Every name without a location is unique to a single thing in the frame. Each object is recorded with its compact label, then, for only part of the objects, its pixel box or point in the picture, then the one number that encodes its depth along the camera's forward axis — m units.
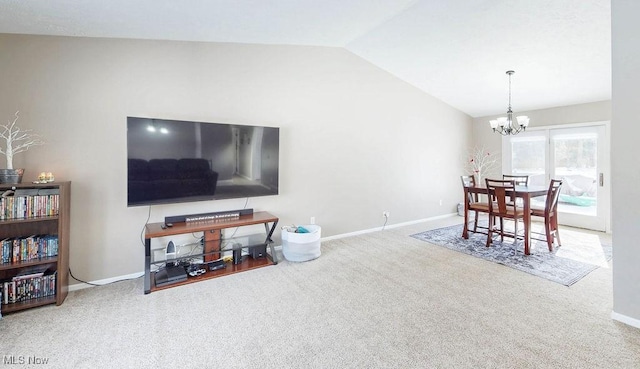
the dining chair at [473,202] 4.11
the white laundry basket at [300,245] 3.29
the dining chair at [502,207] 3.59
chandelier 3.86
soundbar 2.89
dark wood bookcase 2.18
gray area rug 2.98
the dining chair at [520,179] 4.63
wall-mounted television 2.69
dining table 3.47
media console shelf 2.61
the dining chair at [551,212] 3.54
